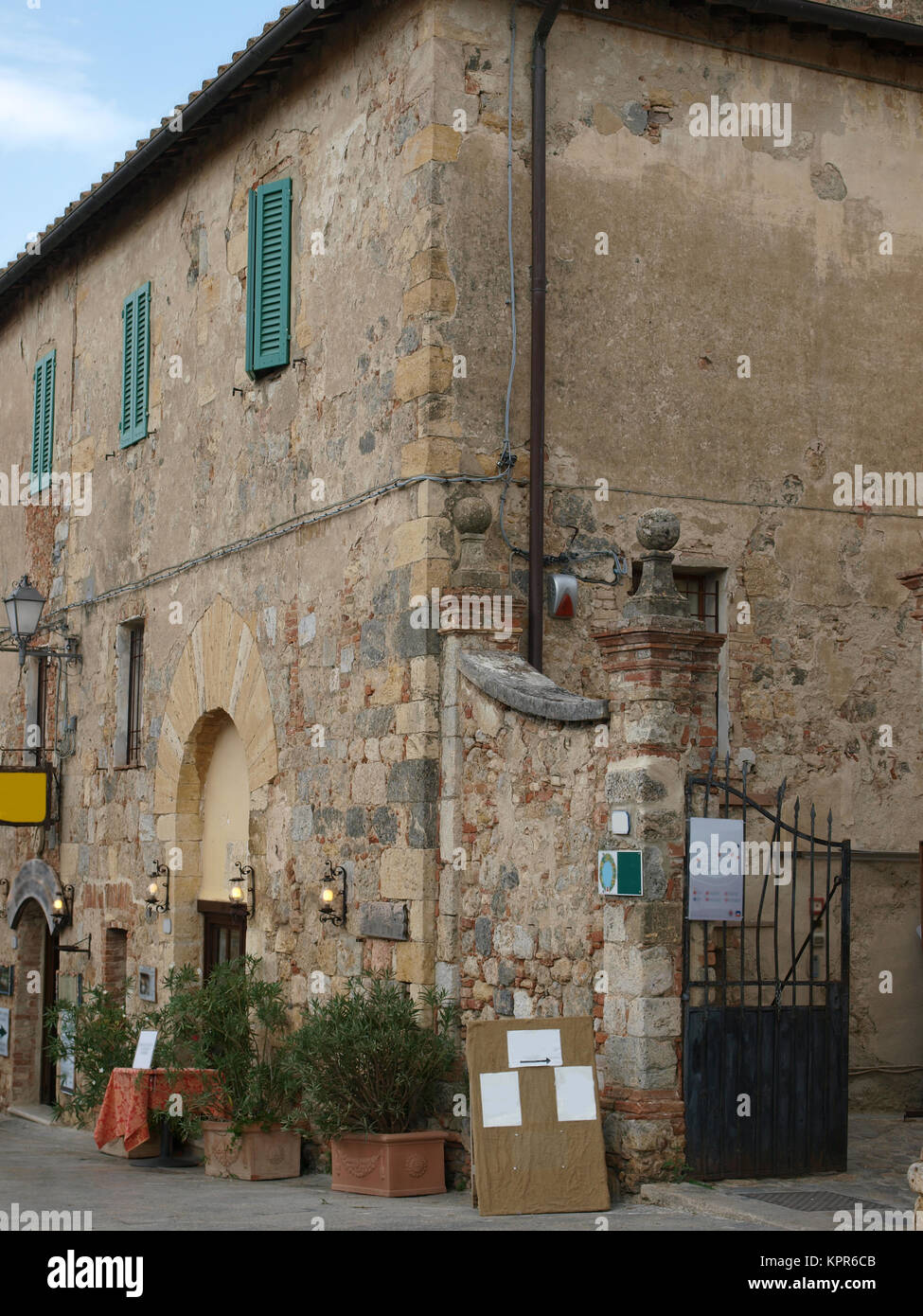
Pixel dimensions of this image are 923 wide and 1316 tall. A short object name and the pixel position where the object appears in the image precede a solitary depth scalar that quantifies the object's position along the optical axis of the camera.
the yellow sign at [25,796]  15.49
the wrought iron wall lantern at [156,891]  13.28
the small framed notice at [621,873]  8.17
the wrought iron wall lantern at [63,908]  15.48
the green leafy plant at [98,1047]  12.08
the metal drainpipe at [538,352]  9.78
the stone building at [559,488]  8.85
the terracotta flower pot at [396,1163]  8.94
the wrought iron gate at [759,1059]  8.22
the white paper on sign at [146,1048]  11.34
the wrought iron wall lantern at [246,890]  11.72
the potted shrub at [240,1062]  10.17
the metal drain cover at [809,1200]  7.70
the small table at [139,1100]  10.96
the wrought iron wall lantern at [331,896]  10.46
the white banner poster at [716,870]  8.23
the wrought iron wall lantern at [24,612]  14.91
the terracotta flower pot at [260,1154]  10.16
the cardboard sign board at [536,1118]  8.11
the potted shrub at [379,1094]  8.99
